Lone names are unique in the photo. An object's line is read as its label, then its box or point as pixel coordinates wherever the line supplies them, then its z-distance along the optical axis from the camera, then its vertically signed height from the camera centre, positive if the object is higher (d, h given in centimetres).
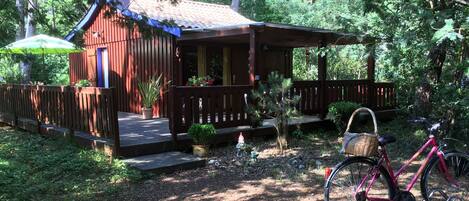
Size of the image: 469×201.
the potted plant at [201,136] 707 -94
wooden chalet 805 +44
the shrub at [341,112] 896 -72
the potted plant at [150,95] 1059 -40
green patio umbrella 1050 +87
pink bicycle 394 -94
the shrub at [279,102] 749 -42
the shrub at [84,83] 1209 -10
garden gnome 712 -111
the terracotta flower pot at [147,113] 1058 -83
